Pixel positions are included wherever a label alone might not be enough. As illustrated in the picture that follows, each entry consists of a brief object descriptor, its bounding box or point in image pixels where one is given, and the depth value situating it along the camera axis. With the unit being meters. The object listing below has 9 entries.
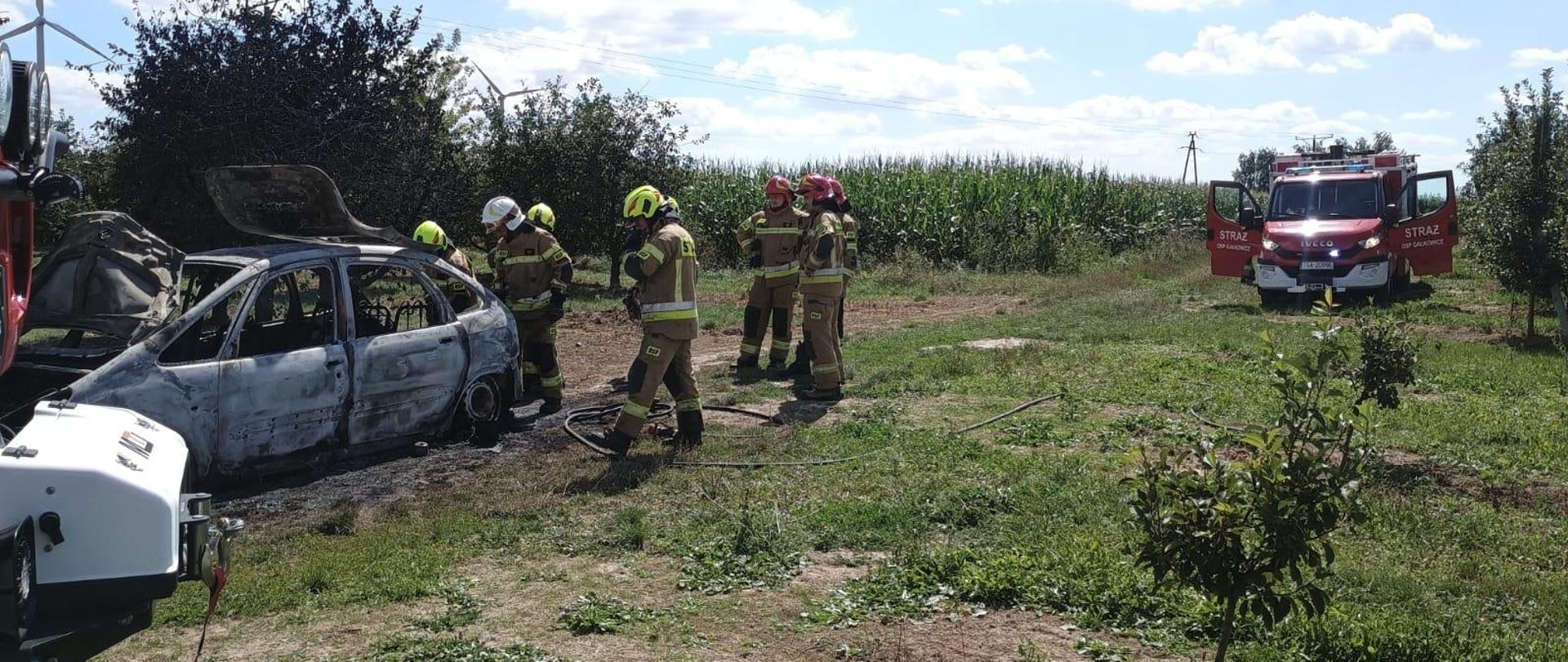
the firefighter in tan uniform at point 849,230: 11.64
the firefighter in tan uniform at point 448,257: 9.25
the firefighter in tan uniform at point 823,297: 10.56
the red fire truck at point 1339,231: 17.30
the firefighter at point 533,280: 9.98
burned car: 5.36
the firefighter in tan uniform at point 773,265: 11.76
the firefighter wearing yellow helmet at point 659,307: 8.41
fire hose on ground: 9.40
